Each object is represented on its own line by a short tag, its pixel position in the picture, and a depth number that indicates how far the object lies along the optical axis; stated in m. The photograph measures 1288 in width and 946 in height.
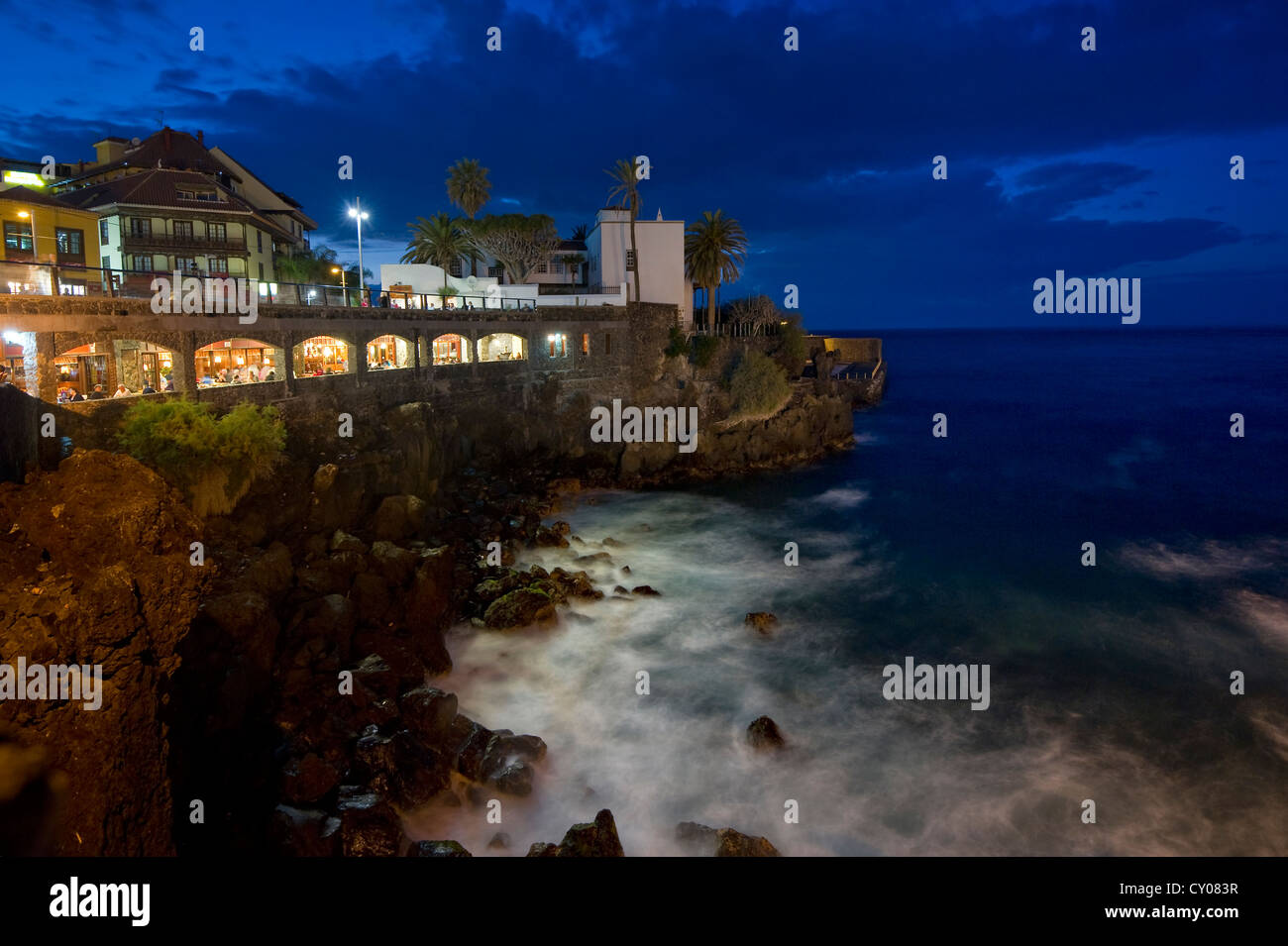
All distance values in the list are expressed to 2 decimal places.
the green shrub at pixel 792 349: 56.88
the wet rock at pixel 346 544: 20.77
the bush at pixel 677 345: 48.44
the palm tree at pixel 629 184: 48.44
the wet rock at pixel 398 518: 23.44
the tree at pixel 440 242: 56.06
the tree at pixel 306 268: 50.38
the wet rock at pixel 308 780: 12.80
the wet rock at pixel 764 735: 16.27
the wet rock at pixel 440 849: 11.52
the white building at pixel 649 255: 51.00
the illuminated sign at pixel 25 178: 39.25
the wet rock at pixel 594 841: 11.65
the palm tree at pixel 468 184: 59.84
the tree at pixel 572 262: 59.78
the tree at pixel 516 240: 53.12
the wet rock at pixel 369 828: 11.82
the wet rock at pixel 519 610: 20.72
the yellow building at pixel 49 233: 33.09
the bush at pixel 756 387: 46.97
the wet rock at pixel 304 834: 11.52
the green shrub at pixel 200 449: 20.59
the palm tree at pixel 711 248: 52.84
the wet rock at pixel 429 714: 15.02
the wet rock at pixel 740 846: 12.46
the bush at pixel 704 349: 48.66
